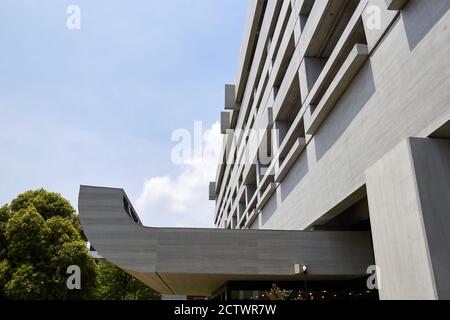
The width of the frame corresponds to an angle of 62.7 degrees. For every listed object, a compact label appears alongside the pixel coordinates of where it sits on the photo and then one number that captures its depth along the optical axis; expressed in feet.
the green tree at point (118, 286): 98.17
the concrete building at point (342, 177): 23.03
